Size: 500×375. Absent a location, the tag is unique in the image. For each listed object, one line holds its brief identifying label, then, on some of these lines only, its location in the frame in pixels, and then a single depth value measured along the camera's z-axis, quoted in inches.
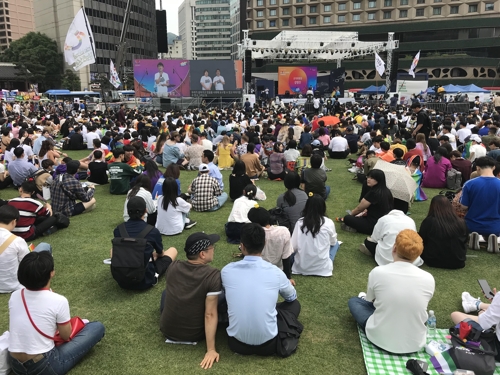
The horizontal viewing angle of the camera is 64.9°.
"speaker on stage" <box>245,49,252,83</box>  1161.4
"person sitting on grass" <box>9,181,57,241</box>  233.0
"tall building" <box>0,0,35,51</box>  3806.6
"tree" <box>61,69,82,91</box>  2423.7
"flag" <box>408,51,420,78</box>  985.9
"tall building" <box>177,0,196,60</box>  6284.5
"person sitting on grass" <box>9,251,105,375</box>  116.6
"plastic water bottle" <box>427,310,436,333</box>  150.0
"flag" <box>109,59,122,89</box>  885.2
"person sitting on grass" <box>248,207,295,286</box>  173.2
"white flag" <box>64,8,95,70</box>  475.2
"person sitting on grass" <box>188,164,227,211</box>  299.0
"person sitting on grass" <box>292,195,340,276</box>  187.2
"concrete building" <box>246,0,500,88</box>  2134.6
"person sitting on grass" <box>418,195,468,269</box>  196.5
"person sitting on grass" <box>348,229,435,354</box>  128.3
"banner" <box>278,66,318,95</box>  1574.8
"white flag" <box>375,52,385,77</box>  1019.3
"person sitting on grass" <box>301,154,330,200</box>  303.6
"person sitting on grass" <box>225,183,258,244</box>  233.5
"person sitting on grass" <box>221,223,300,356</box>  127.2
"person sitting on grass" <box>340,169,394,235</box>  230.4
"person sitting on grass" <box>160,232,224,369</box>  131.6
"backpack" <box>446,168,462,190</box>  355.9
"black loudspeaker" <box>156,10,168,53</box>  1396.4
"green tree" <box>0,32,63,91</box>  2429.9
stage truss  1214.0
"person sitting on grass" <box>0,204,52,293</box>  171.6
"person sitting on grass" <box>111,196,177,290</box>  173.8
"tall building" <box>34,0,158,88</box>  2768.2
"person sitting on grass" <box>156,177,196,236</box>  246.2
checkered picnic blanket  128.0
